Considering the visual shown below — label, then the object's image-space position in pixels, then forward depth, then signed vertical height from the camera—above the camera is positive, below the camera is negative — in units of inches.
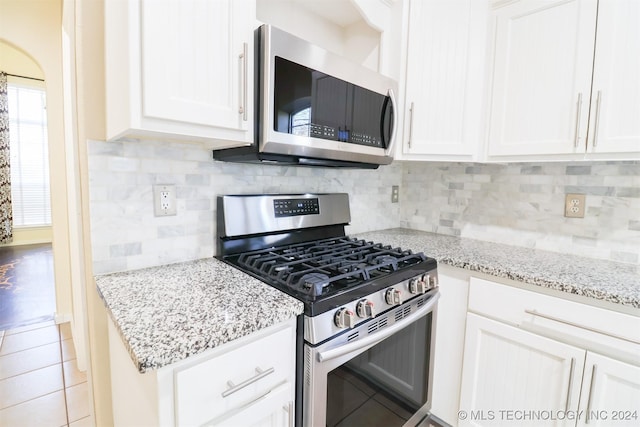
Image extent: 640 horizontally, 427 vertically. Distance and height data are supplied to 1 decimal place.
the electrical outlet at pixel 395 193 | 86.2 -1.1
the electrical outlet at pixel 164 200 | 47.2 -2.4
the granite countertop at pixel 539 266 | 43.9 -12.3
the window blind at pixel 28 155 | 203.5 +16.7
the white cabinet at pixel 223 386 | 28.2 -19.6
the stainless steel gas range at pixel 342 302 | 37.7 -15.0
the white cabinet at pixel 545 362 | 42.0 -24.6
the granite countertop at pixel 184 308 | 27.6 -13.1
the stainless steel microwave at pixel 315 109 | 42.6 +12.0
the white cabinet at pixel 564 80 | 48.5 +18.7
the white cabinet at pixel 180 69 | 33.6 +13.0
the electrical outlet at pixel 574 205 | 60.9 -2.4
